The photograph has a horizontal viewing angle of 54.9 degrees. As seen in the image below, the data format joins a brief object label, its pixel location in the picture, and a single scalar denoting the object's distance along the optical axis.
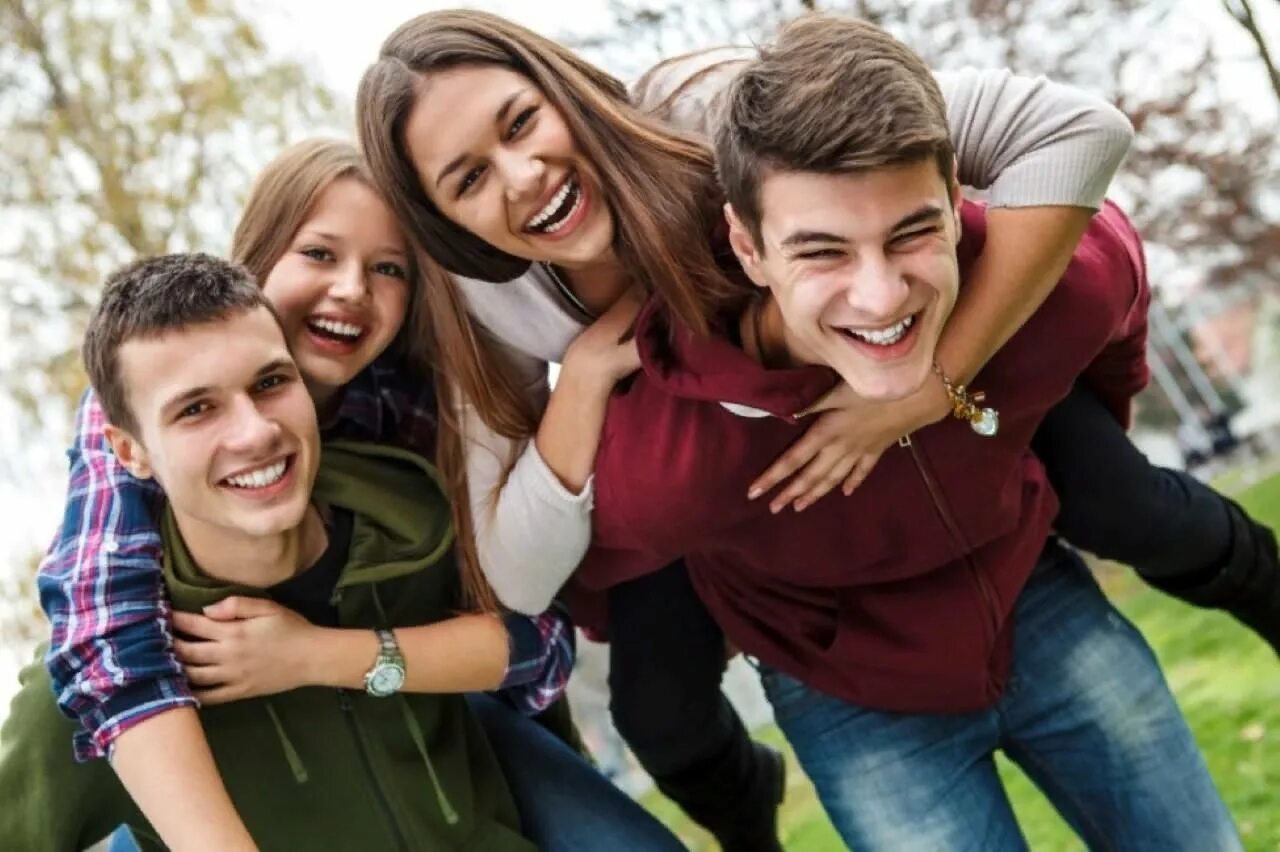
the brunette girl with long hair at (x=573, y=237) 2.06
